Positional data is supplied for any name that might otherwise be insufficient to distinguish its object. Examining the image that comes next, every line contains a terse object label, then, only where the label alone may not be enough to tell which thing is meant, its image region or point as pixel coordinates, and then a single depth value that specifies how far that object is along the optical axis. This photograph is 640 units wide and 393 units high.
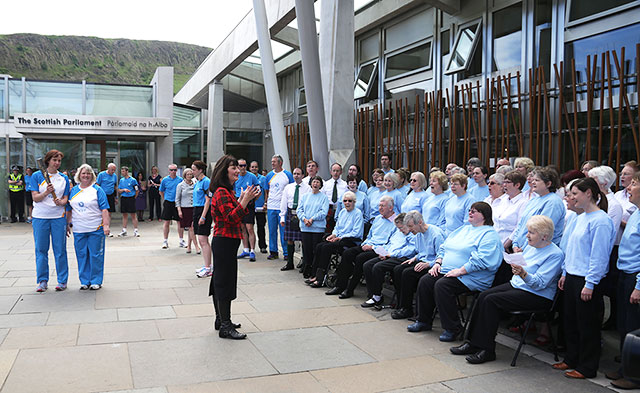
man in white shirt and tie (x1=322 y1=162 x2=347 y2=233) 8.79
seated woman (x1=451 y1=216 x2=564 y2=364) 4.82
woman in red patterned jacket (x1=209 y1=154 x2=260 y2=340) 5.50
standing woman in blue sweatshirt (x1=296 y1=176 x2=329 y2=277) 8.32
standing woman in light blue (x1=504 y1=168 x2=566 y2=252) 5.29
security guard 17.19
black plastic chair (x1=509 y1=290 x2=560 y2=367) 4.78
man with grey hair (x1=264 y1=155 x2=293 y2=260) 10.21
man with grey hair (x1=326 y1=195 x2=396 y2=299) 7.09
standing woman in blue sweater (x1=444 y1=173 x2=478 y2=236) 6.36
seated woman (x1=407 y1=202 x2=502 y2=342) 5.36
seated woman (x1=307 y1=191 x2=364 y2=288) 7.79
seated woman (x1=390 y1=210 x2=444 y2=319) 6.20
